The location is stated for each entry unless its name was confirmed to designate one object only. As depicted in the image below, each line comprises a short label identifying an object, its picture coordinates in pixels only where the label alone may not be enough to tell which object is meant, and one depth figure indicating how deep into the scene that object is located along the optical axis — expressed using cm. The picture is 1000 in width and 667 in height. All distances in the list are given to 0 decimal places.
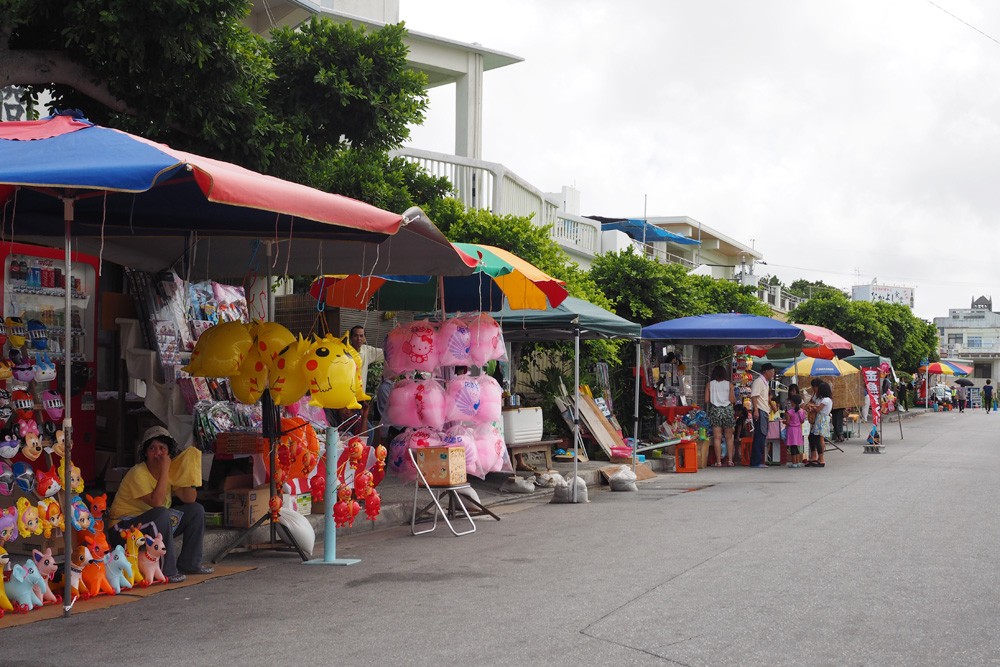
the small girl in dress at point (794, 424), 1748
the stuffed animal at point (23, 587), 614
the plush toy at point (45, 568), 632
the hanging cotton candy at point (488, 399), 1029
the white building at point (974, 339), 9956
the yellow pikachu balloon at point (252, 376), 793
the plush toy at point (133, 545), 691
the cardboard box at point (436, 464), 955
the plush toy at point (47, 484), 655
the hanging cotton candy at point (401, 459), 984
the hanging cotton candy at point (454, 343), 1020
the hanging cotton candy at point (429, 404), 995
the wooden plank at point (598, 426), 1645
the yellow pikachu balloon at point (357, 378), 812
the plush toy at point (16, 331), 728
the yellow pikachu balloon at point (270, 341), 792
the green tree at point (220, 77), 809
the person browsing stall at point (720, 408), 1756
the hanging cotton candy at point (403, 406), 1000
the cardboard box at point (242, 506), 840
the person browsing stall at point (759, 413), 1795
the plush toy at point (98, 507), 664
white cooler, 1341
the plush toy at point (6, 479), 651
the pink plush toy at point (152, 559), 700
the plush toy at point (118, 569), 673
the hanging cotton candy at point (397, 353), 1023
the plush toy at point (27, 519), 631
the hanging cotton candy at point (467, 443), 1016
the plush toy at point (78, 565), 645
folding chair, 941
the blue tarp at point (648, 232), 3662
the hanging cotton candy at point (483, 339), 1032
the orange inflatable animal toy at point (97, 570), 659
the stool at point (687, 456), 1688
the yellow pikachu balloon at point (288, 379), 783
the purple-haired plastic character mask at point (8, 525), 616
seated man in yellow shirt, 715
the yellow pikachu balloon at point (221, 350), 787
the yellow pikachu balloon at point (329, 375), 780
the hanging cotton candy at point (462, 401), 1019
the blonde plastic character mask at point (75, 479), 667
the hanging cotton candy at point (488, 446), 1042
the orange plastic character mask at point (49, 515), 648
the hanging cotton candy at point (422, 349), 1011
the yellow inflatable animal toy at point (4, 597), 608
